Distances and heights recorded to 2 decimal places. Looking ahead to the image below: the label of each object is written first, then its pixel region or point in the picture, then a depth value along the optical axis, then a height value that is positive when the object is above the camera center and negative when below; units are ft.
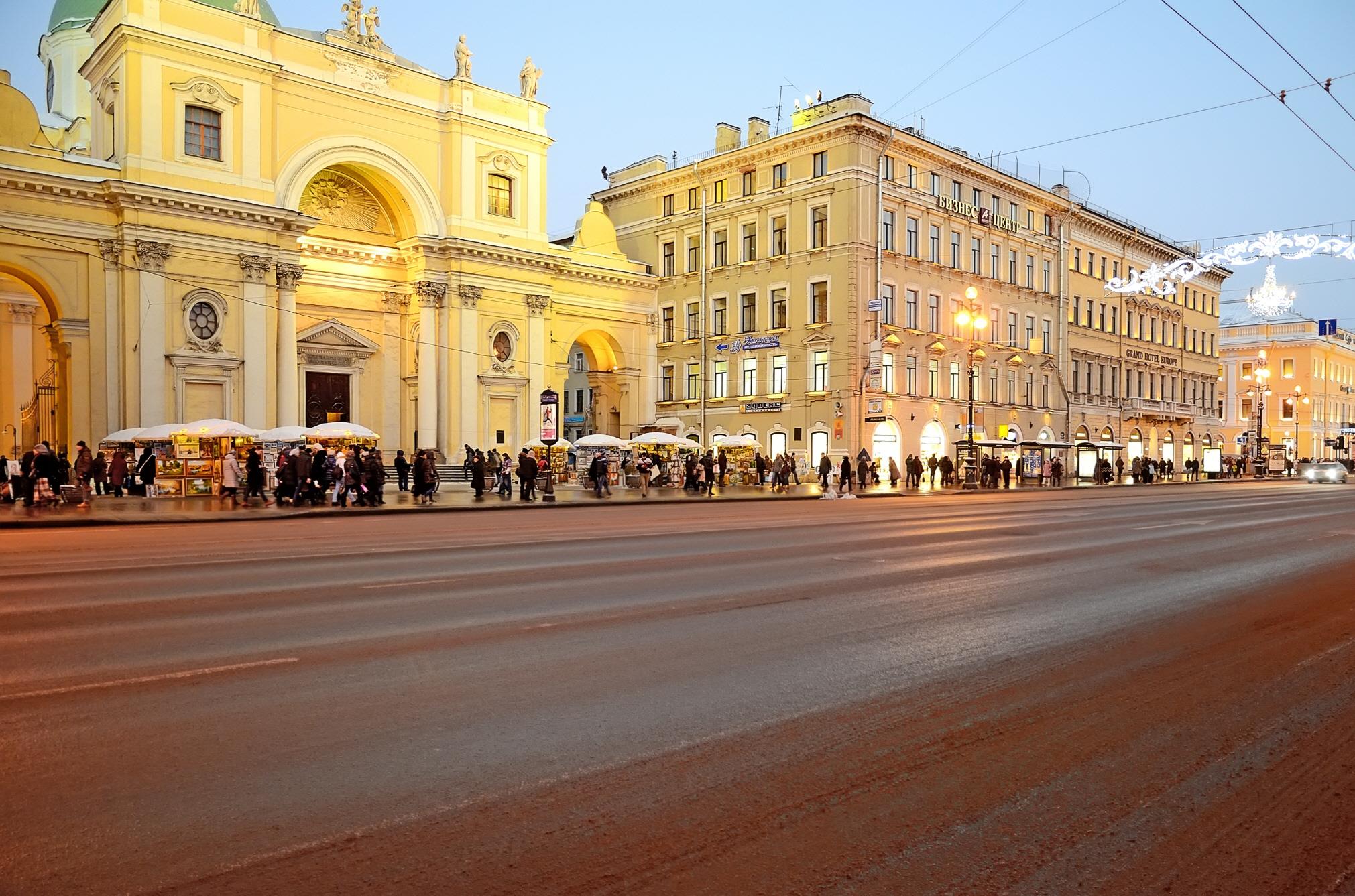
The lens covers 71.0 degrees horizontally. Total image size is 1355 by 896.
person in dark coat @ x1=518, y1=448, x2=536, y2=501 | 99.09 -2.50
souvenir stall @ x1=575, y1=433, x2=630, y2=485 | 128.47 -0.25
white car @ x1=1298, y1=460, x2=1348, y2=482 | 185.16 -4.27
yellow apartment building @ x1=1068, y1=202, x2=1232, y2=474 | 204.03 +23.33
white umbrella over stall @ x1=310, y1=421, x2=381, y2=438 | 103.35 +2.02
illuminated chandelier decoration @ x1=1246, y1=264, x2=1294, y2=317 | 111.34 +18.25
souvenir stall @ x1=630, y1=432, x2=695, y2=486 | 128.77 +0.53
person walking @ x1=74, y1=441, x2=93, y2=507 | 81.75 -1.54
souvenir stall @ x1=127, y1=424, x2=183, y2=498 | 99.40 -1.56
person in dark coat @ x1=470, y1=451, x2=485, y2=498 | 107.24 -3.10
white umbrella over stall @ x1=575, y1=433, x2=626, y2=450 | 127.85 +1.08
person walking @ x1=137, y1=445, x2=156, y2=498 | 96.58 -2.32
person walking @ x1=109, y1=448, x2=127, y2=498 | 94.22 -2.14
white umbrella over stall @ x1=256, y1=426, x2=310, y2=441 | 104.68 +1.71
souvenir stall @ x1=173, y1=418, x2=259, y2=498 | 99.30 -0.84
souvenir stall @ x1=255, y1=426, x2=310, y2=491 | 104.88 +0.78
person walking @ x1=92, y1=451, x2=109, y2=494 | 96.48 -2.28
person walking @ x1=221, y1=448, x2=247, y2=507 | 85.40 -2.42
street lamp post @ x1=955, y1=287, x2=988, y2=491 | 137.39 +18.59
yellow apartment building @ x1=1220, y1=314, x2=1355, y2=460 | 312.09 +23.19
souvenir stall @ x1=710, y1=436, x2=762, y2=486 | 140.36 -1.65
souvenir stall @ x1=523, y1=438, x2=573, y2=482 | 128.16 -0.84
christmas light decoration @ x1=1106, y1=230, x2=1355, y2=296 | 71.10 +16.34
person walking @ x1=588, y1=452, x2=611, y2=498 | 108.88 -2.67
